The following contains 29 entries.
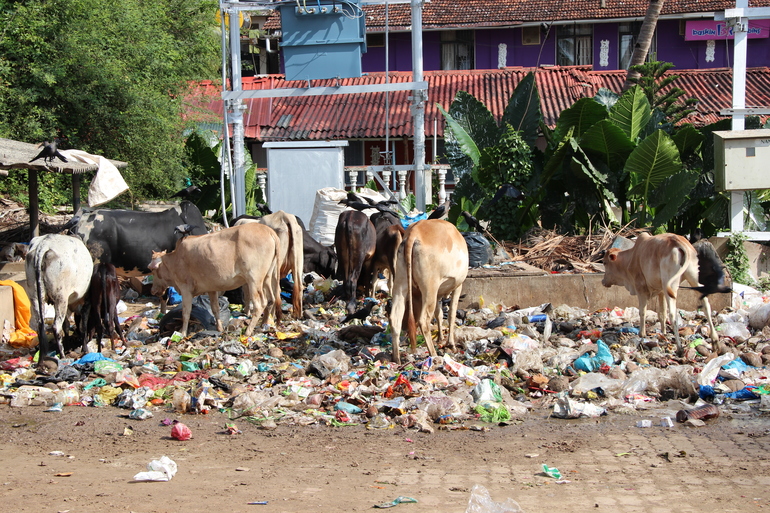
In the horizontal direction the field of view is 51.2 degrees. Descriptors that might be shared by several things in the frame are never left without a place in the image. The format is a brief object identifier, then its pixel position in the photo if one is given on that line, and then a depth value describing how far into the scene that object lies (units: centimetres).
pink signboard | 2661
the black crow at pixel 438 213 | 1161
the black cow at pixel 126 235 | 1155
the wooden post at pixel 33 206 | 1231
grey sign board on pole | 1556
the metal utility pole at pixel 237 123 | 1493
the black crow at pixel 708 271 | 841
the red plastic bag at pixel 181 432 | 606
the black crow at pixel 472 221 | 1212
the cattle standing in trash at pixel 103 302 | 870
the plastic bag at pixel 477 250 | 1160
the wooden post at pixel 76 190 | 1314
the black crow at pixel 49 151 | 1048
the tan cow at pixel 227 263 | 925
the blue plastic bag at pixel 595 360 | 784
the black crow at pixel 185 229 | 1030
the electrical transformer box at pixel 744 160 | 1141
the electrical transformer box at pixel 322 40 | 1439
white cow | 827
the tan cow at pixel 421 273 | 783
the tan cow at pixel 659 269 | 809
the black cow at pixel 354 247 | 1084
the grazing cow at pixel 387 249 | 1037
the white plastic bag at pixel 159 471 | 505
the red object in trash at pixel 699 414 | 643
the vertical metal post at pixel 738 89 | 1195
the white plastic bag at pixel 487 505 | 423
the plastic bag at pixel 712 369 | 731
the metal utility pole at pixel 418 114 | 1440
